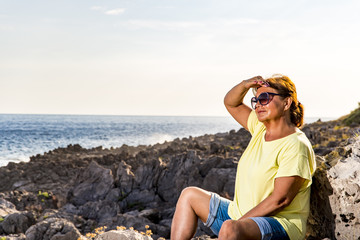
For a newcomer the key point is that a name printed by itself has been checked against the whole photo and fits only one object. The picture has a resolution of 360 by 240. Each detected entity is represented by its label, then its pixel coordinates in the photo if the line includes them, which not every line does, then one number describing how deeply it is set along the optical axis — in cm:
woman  393
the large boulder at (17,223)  1105
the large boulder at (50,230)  966
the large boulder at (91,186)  1468
